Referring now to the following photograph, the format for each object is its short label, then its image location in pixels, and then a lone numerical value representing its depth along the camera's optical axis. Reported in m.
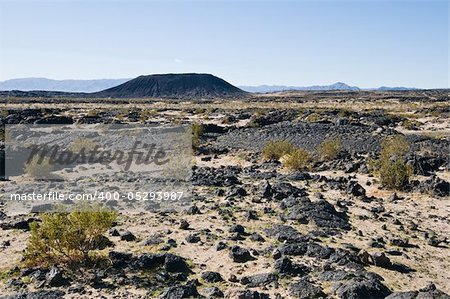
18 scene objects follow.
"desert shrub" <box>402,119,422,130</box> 36.88
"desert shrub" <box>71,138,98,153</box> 24.53
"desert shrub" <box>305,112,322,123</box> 39.53
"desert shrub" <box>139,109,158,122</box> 45.70
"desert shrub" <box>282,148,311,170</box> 20.58
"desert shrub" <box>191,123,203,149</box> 27.60
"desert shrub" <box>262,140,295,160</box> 23.47
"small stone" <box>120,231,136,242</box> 10.82
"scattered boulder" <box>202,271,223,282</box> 8.56
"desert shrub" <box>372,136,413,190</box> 16.36
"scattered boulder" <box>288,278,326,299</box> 7.84
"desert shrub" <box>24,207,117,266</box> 8.95
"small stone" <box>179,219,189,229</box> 11.78
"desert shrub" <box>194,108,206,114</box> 55.02
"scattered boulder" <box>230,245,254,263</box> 9.51
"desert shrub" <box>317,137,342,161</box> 23.02
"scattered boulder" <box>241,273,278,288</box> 8.32
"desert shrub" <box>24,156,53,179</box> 18.53
